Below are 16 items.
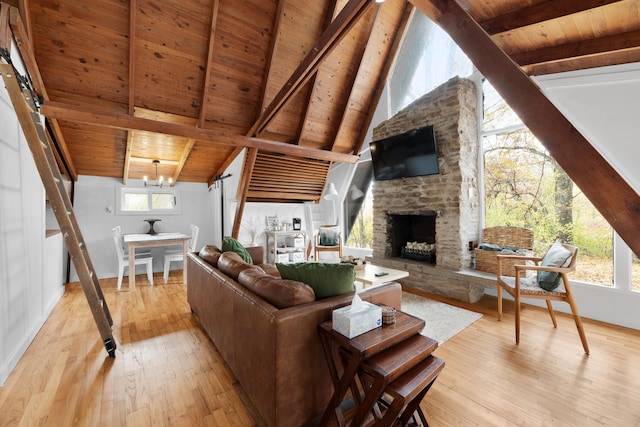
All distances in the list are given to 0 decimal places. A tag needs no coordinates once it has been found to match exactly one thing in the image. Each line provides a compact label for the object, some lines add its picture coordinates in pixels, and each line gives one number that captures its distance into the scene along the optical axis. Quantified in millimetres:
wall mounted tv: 3691
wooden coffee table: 2858
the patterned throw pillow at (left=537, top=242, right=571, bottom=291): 2277
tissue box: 1239
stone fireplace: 3467
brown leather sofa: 1269
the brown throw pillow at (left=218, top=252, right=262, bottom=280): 1976
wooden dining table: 3801
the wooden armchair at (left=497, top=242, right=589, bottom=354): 2180
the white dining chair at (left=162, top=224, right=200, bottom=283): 4410
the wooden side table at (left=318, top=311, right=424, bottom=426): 1156
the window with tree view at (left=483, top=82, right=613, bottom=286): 2844
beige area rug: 2504
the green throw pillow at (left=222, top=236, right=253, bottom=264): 2848
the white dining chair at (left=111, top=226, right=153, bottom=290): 3868
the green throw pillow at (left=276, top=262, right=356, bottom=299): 1590
